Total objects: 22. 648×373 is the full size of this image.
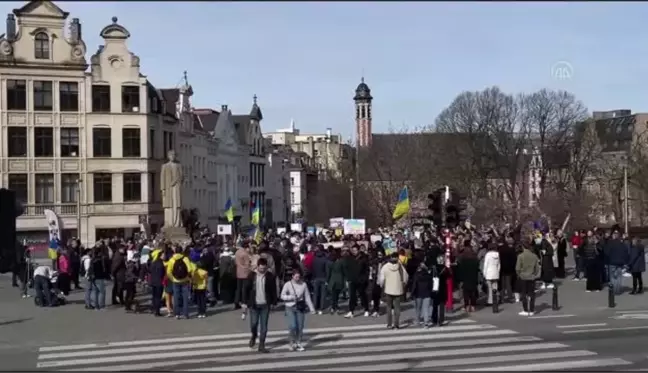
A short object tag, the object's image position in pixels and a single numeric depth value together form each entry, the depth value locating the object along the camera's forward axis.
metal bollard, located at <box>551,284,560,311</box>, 23.12
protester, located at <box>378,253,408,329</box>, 19.53
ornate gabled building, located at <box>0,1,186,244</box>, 56.47
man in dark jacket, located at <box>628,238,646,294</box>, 25.84
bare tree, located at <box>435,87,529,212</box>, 77.12
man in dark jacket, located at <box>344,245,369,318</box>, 21.94
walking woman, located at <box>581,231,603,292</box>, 26.66
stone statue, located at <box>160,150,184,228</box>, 36.34
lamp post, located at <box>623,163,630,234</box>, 52.04
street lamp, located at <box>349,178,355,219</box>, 73.88
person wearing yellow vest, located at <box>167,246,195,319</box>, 21.53
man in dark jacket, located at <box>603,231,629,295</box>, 25.31
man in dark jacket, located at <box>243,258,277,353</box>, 16.62
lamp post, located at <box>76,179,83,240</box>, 56.56
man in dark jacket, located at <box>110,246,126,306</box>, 23.30
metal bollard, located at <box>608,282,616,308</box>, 23.44
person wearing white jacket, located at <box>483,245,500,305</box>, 22.83
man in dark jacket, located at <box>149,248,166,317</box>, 22.14
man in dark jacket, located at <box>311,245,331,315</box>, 22.89
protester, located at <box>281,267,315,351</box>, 16.84
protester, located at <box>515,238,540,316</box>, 21.80
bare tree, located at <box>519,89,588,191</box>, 74.94
